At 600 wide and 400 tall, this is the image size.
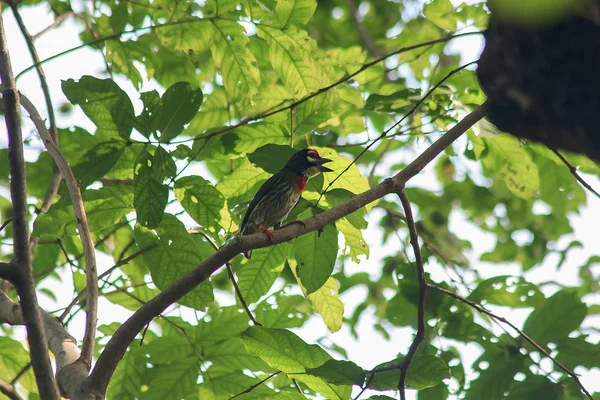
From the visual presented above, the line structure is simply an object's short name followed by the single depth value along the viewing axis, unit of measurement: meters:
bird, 10.88
